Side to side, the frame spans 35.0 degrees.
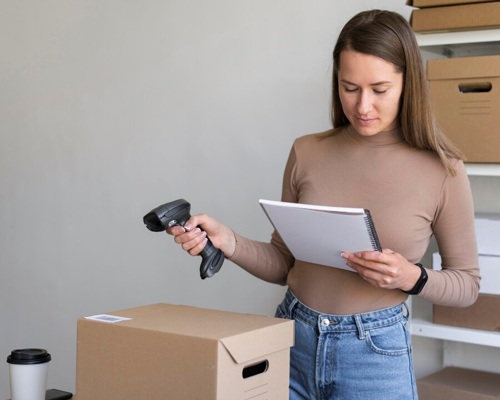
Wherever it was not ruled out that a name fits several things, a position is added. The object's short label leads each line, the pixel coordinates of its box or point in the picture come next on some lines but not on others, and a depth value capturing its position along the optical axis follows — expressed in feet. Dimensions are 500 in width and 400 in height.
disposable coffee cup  4.99
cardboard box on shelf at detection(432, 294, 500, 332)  5.99
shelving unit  5.83
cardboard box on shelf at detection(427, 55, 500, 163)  5.67
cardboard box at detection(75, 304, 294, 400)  3.75
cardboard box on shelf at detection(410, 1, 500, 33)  5.61
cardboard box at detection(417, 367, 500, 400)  6.11
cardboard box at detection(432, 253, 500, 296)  5.95
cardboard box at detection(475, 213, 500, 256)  5.98
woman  4.64
